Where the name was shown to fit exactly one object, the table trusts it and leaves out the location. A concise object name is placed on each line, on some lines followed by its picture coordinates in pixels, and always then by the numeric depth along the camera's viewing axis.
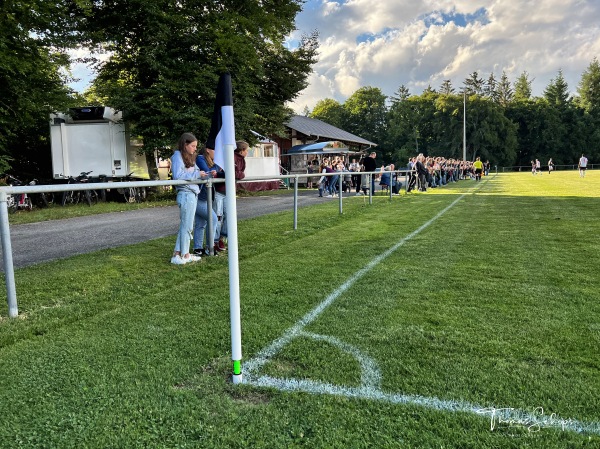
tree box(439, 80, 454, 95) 107.46
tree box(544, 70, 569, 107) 89.44
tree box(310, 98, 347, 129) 87.56
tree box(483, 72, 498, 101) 105.35
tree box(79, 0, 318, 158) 17.98
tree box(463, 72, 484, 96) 96.62
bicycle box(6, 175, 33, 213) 15.67
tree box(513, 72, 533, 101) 104.50
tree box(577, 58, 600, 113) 88.00
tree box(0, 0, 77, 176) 13.98
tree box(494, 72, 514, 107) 105.56
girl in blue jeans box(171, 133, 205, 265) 6.20
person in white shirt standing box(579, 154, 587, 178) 34.58
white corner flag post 2.79
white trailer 18.17
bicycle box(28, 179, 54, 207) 17.36
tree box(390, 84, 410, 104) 100.01
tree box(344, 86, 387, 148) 88.31
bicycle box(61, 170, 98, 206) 17.92
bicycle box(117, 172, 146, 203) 19.00
